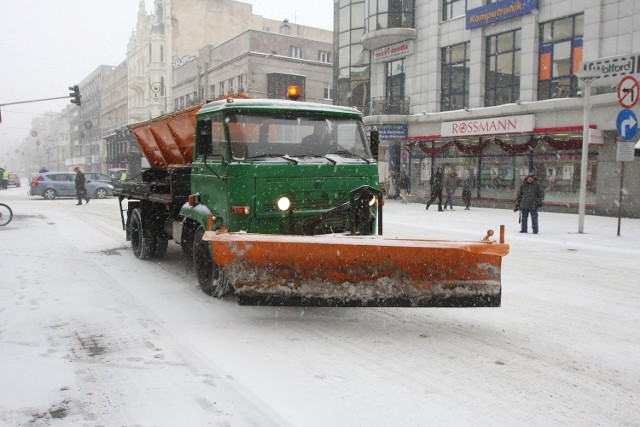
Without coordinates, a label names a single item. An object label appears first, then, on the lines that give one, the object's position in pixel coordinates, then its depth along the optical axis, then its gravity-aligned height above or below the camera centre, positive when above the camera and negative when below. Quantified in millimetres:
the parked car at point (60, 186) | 30000 -836
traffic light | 31688 +4646
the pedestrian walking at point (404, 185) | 26545 -543
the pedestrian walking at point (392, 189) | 30077 -844
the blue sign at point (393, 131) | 28641 +2327
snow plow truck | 5035 -543
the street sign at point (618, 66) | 18219 +3821
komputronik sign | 22531 +7283
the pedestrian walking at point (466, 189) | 23516 -636
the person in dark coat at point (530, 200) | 14070 -653
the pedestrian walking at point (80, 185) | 24750 -628
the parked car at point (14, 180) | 51347 -889
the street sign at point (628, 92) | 12586 +2018
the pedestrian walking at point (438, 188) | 21906 -560
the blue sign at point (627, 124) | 12742 +1256
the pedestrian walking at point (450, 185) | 22547 -444
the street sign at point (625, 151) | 13156 +628
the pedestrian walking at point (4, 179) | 46466 -713
